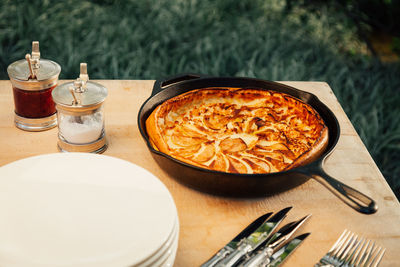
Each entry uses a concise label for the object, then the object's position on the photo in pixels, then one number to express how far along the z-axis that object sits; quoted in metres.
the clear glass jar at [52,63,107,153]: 1.21
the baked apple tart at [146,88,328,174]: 1.21
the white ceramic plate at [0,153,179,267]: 0.79
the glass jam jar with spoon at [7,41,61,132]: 1.30
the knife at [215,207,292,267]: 0.96
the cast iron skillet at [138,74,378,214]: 0.98
